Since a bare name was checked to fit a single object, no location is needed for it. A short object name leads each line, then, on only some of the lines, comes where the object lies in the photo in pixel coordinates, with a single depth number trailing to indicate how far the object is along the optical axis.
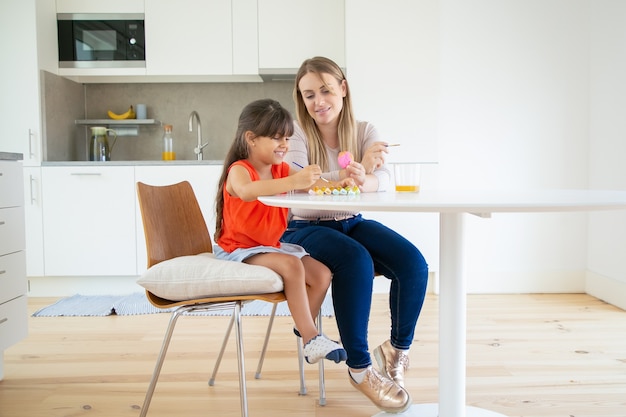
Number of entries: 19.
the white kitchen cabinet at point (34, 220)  3.42
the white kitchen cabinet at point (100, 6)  3.63
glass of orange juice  1.66
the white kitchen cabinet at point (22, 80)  3.38
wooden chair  1.51
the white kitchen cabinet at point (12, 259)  2.06
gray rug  3.08
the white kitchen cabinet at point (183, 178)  3.48
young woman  1.66
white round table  1.27
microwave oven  3.62
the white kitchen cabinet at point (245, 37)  3.61
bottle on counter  3.87
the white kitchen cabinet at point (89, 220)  3.44
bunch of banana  3.94
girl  1.53
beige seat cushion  1.49
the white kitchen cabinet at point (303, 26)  3.61
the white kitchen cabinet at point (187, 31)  3.62
